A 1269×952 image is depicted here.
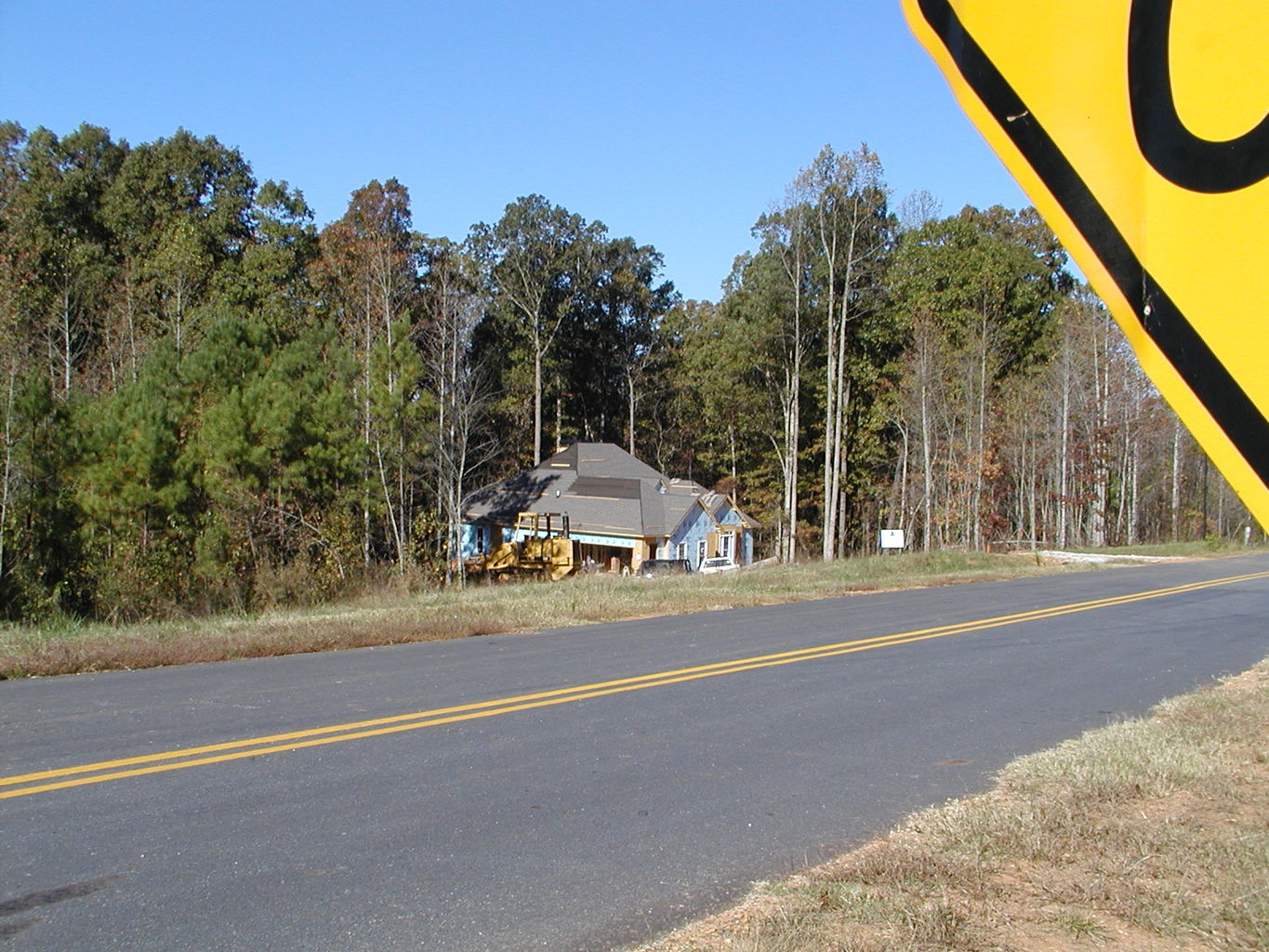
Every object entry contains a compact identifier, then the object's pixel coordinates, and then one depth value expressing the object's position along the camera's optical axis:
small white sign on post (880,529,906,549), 31.12
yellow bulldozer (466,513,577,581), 35.31
